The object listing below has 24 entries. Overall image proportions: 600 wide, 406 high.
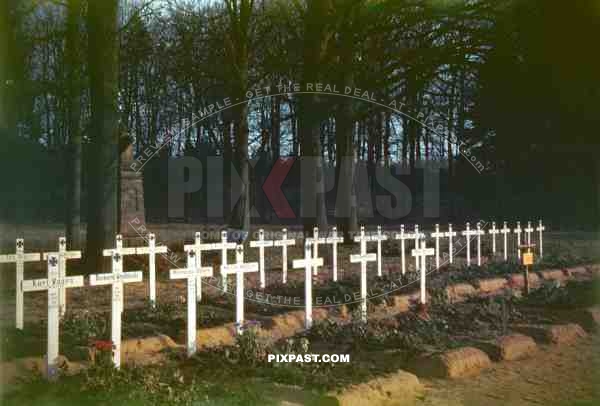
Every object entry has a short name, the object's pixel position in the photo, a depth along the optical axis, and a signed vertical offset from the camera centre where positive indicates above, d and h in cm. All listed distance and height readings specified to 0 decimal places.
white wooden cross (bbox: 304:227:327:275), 1114 -47
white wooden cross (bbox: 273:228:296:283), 1110 -53
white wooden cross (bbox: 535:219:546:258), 1798 -49
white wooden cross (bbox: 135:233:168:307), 930 -55
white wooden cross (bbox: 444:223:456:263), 1443 -49
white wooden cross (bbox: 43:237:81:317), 788 -53
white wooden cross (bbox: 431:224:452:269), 1356 -67
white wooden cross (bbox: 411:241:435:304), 1005 -76
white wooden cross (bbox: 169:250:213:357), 645 -78
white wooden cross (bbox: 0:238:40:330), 758 -55
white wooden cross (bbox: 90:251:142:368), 568 -68
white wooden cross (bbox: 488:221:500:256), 1606 -54
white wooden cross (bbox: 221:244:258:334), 699 -61
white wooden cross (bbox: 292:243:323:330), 813 -83
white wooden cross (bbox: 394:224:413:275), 1200 -43
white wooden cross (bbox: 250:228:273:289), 1035 -57
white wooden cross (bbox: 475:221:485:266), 1490 -76
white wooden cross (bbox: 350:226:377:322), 895 -65
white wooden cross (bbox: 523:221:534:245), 1749 -53
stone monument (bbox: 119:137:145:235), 1474 +39
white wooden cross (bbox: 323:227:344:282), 1105 -57
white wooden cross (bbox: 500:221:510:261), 1641 -67
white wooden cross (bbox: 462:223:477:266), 1415 -48
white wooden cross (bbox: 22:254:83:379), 527 -76
